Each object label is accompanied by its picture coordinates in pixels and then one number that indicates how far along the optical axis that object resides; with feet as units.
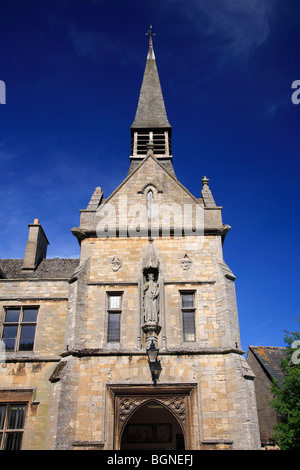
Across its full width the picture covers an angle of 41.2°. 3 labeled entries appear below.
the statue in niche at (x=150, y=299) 44.91
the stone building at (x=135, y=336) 41.39
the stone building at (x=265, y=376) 71.36
